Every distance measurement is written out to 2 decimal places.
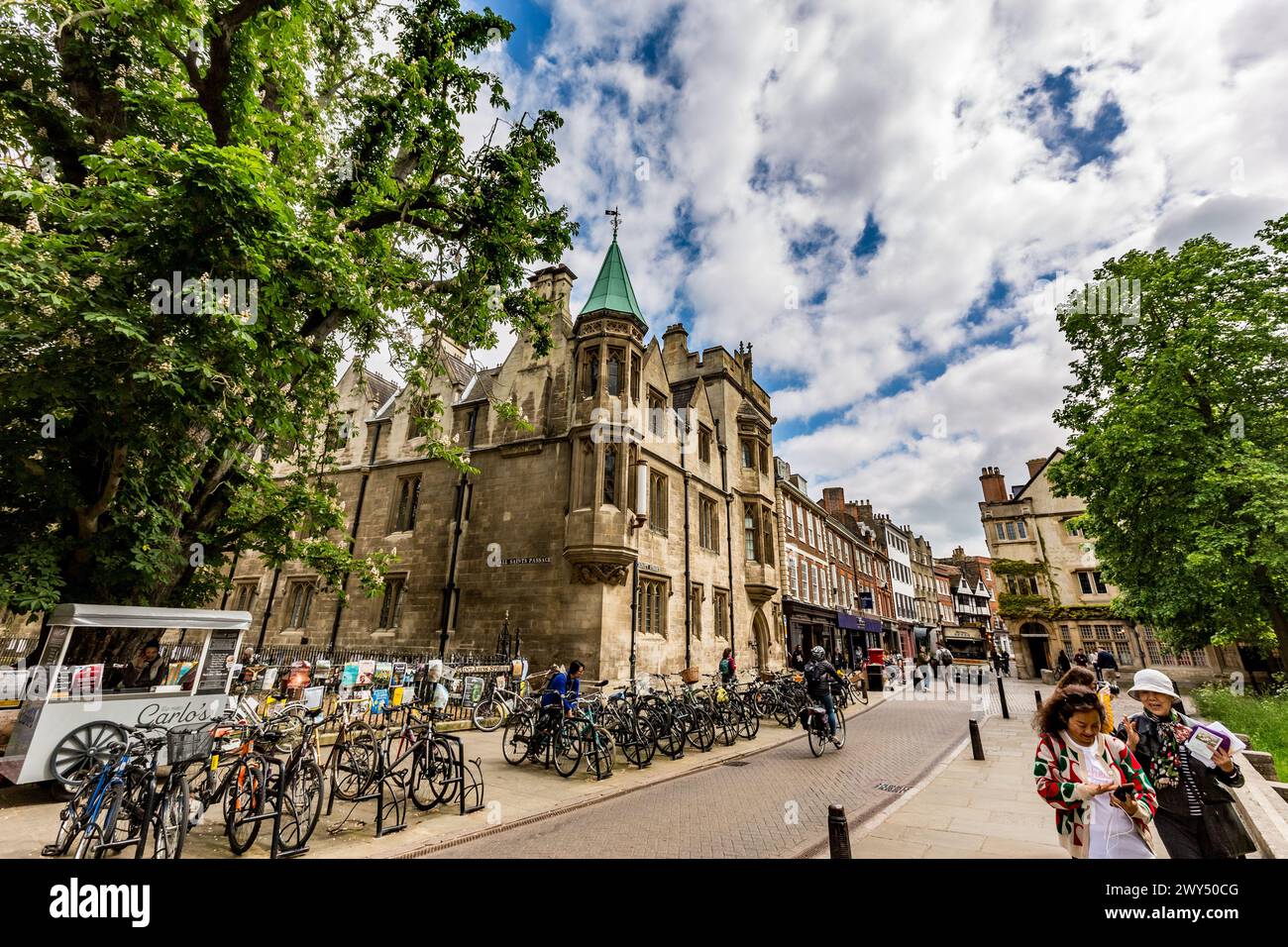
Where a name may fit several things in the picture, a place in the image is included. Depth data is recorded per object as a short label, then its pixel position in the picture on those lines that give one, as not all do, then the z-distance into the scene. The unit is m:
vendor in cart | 7.49
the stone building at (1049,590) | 27.46
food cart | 6.39
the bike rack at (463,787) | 6.67
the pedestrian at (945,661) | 31.73
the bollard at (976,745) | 9.89
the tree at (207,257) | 5.88
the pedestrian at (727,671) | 16.65
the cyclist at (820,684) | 11.39
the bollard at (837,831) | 3.67
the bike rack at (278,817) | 4.97
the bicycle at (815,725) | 10.66
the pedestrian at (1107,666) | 11.35
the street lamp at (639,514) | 16.34
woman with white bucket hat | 3.47
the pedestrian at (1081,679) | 4.94
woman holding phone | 3.04
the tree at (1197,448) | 11.58
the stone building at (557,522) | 15.94
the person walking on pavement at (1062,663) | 25.42
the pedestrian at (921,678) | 24.85
